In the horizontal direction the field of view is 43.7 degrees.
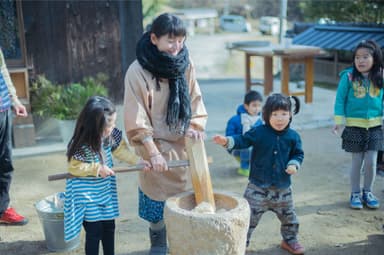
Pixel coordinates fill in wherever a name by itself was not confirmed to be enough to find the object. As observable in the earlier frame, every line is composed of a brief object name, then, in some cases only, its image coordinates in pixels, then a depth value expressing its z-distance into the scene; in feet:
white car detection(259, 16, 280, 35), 104.42
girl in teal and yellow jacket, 12.87
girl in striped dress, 8.92
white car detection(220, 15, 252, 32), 121.28
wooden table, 24.43
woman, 8.57
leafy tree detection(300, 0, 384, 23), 38.93
